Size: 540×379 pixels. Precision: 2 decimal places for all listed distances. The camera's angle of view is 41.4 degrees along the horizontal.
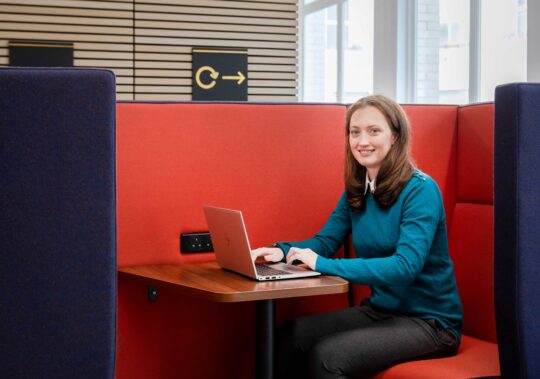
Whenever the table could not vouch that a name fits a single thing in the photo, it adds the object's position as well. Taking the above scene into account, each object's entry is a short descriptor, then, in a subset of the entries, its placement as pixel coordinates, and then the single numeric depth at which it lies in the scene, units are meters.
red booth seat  2.82
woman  2.47
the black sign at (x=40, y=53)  6.37
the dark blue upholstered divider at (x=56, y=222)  1.65
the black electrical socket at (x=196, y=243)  2.89
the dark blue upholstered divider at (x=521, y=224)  2.11
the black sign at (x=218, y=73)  6.46
